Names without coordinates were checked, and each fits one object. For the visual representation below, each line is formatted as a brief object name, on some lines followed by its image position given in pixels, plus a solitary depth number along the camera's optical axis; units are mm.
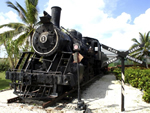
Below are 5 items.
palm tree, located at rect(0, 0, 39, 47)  12547
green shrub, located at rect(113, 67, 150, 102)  4980
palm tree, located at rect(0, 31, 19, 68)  9328
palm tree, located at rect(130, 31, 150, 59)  15734
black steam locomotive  4688
